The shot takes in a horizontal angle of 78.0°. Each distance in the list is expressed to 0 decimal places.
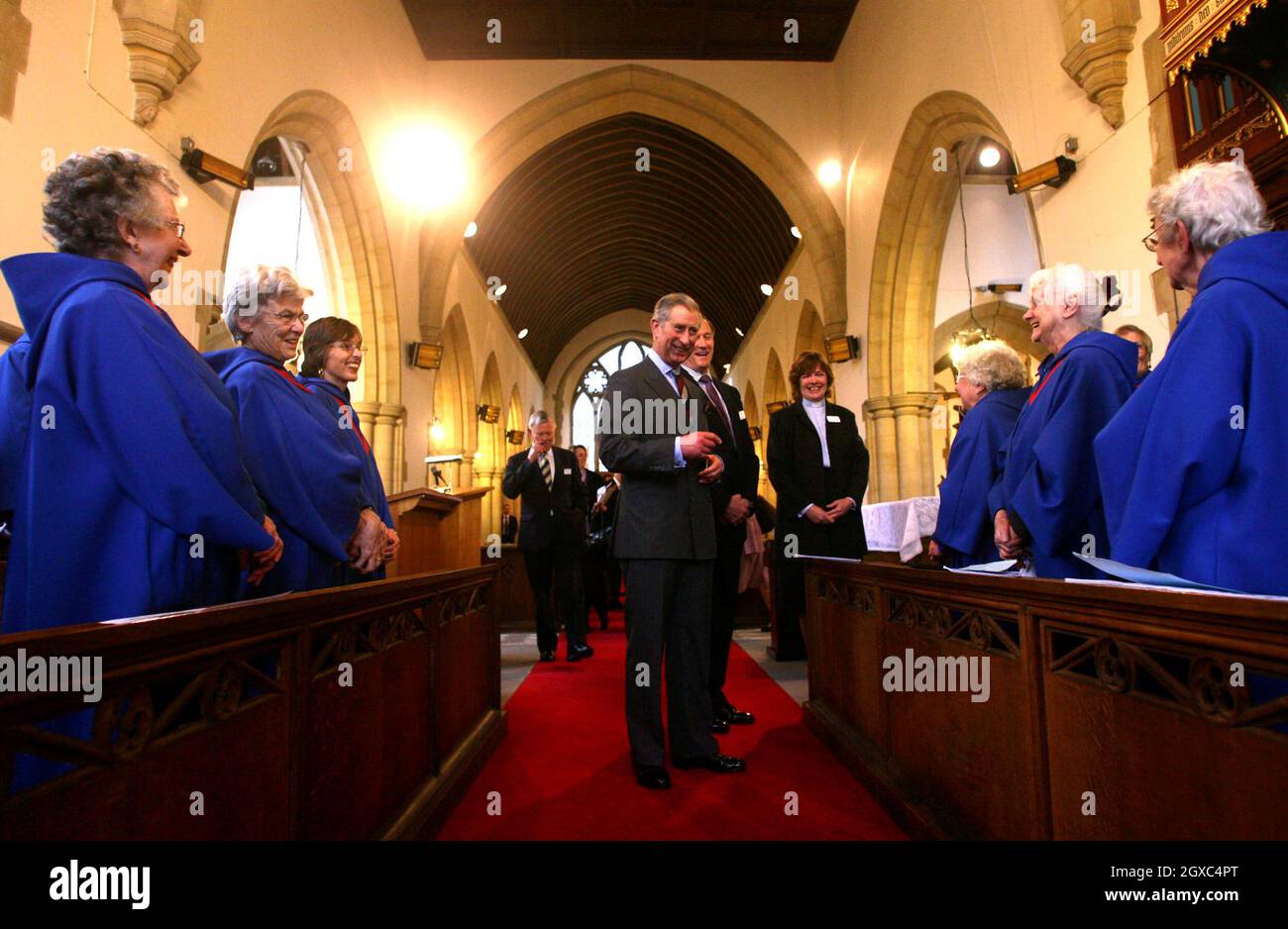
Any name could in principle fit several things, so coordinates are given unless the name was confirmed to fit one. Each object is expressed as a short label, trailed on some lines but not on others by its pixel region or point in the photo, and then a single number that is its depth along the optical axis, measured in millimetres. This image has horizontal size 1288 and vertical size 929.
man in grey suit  2418
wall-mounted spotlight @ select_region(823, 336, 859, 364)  8008
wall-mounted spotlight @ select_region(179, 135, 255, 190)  4004
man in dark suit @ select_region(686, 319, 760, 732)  2785
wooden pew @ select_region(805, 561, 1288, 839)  970
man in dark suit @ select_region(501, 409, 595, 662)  4777
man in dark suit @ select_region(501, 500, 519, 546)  10433
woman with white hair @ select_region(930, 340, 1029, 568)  2518
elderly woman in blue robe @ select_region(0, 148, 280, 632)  1244
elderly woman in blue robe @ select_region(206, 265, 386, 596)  1953
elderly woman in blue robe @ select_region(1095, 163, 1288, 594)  1296
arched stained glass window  22406
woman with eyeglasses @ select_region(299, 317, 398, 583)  2434
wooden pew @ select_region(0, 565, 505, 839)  865
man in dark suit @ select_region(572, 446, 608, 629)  6410
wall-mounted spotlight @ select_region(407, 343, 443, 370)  8039
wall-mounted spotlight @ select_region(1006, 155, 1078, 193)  4188
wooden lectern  3727
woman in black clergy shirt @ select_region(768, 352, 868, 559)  3639
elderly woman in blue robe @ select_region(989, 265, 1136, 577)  1942
